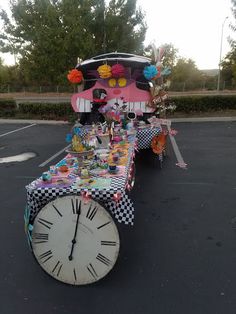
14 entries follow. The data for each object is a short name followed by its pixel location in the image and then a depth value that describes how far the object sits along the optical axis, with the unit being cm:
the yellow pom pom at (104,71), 805
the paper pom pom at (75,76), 870
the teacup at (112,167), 393
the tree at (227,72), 3973
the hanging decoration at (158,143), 734
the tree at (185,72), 5028
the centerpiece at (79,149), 444
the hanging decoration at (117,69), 820
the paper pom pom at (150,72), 753
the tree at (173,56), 4604
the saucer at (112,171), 392
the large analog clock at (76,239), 317
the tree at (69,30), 1955
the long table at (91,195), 330
